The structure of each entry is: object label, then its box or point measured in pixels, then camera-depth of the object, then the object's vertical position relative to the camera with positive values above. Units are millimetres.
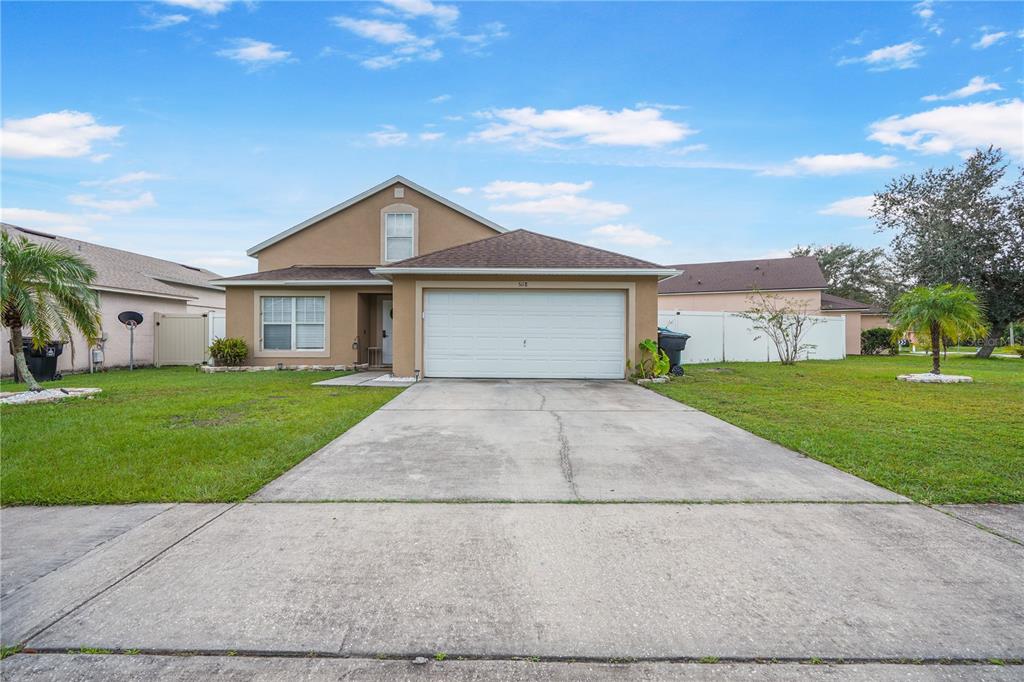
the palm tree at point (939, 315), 11234 +611
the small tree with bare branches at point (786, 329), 16594 +391
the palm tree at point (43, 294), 7996 +789
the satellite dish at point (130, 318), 14914 +639
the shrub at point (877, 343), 22875 -175
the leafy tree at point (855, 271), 43938 +6564
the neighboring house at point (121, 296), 14289 +1448
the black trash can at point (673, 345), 12328 -158
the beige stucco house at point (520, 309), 11289 +720
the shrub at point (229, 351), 13656 -373
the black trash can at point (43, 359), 11664 -525
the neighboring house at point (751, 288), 27438 +3247
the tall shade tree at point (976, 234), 22438 +5220
